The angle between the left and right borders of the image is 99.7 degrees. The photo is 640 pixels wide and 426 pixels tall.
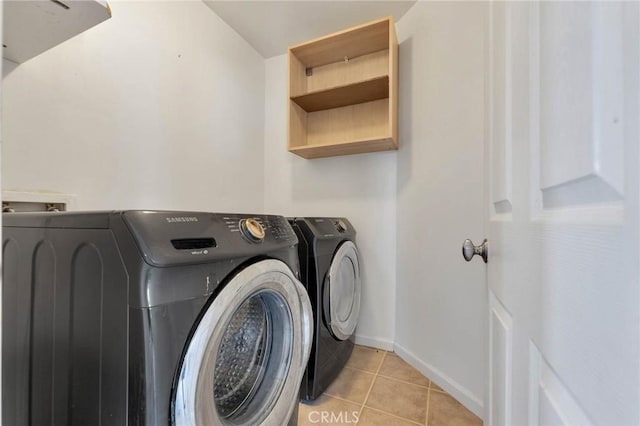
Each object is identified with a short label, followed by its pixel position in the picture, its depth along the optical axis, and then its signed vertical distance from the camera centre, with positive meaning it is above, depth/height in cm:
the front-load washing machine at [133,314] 55 -23
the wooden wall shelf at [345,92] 167 +82
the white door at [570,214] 23 +0
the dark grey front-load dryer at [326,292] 130 -41
